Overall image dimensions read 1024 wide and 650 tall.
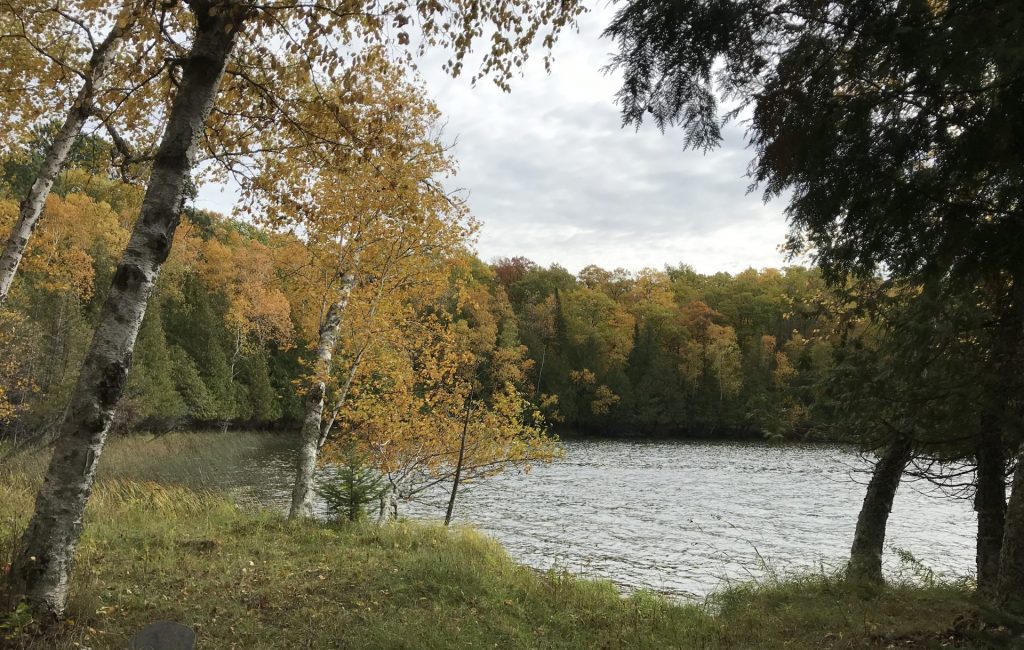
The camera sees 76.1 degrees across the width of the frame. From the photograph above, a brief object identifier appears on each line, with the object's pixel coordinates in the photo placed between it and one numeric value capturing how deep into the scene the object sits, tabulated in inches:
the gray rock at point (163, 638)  134.7
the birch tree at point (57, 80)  260.4
